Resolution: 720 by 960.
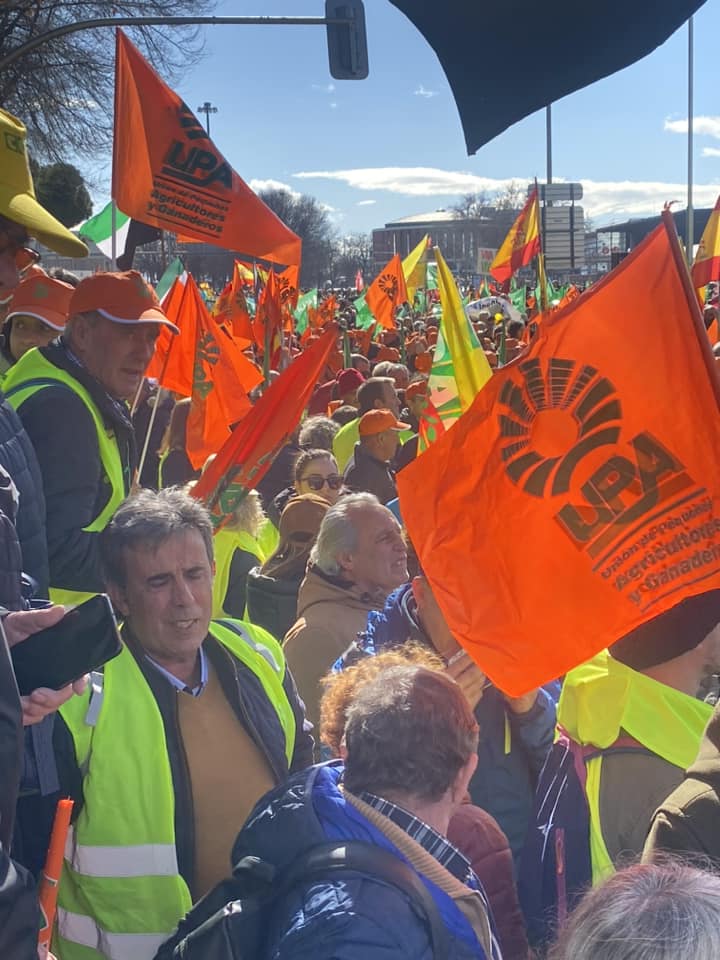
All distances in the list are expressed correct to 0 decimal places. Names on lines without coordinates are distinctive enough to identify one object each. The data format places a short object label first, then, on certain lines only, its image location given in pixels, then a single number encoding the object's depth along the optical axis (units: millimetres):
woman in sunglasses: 5172
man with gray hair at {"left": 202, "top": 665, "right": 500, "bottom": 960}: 1601
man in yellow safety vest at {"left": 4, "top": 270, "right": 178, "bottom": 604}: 3268
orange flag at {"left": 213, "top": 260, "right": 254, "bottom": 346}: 11852
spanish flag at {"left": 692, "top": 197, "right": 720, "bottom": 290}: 11727
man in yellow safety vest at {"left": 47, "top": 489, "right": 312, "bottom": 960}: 2293
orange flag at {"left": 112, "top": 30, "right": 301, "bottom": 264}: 5273
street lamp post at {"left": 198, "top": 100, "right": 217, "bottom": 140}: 56812
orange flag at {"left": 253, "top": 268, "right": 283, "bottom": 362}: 8192
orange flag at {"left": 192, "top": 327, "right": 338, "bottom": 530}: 3910
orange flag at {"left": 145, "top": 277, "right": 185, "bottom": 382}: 6430
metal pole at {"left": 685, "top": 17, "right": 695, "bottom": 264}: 7105
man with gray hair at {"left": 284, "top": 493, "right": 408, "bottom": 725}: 3582
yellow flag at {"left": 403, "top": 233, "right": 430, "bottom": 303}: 17738
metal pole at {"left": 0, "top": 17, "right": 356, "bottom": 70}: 8914
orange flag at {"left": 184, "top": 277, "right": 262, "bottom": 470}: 5531
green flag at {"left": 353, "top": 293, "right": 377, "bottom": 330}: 19406
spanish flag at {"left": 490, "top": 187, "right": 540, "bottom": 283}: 13908
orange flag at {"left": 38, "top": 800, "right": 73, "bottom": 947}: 1667
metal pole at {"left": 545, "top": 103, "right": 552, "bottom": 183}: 18609
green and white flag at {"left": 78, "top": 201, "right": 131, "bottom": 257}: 10047
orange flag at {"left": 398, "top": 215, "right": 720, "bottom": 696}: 2350
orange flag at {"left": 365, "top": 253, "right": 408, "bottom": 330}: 16312
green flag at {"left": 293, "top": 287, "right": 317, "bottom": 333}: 19016
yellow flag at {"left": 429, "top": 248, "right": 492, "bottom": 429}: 4172
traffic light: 9219
